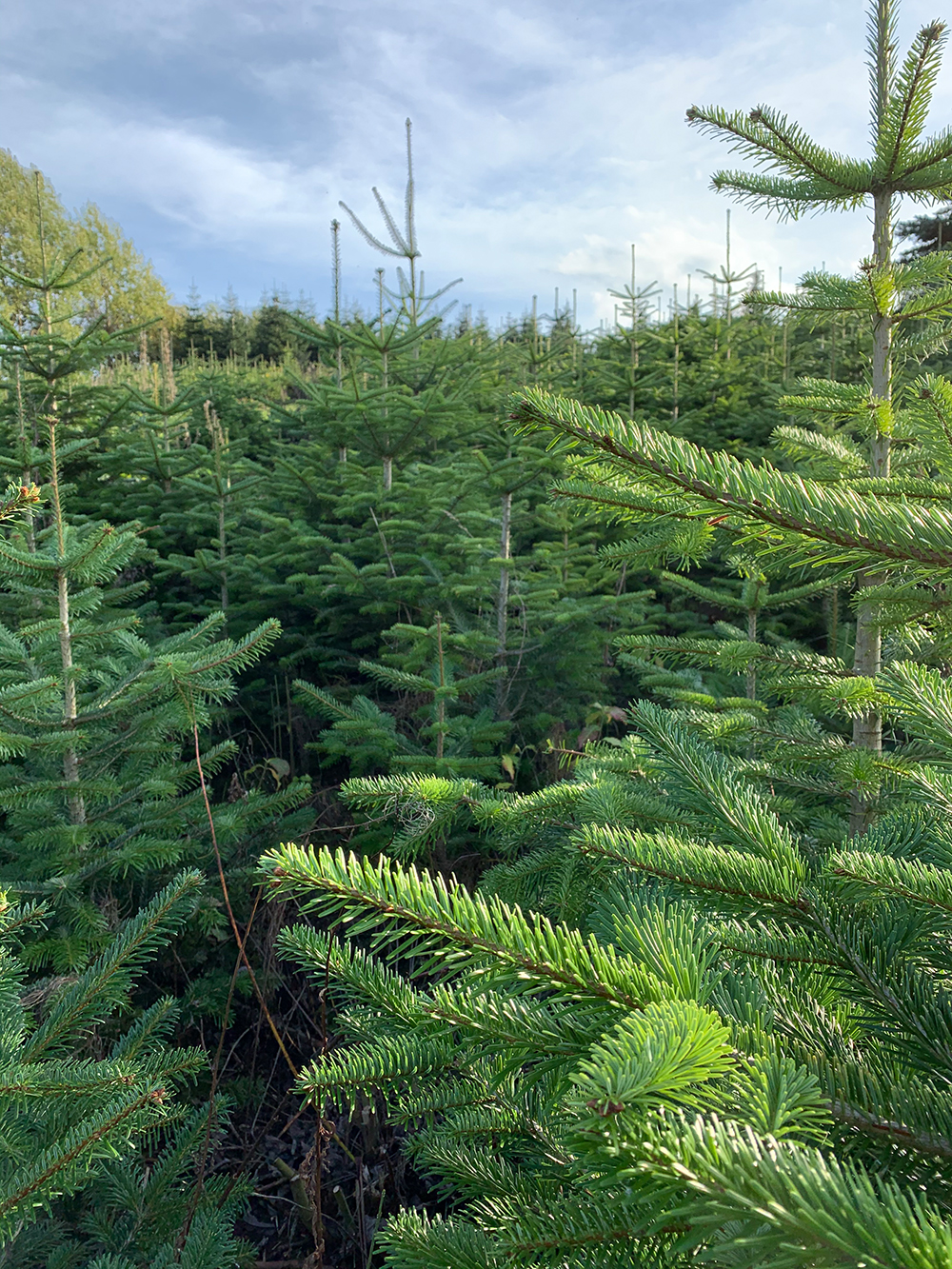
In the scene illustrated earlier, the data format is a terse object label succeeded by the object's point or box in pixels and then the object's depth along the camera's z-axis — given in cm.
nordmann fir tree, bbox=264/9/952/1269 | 49
